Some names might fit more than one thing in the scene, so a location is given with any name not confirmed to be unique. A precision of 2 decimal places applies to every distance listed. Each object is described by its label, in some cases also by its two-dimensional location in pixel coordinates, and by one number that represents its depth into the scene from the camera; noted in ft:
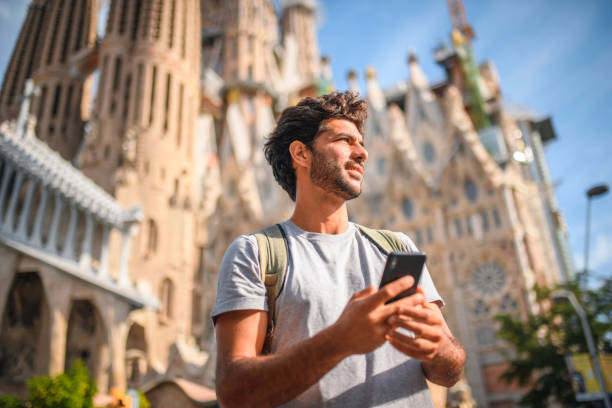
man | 4.45
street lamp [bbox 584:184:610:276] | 39.99
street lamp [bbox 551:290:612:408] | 34.47
